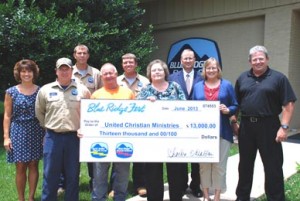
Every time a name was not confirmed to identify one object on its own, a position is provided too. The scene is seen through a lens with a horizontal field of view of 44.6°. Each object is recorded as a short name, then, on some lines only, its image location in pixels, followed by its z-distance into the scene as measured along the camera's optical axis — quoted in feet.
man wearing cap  13.93
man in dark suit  16.31
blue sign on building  37.22
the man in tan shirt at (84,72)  16.63
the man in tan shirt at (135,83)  16.52
